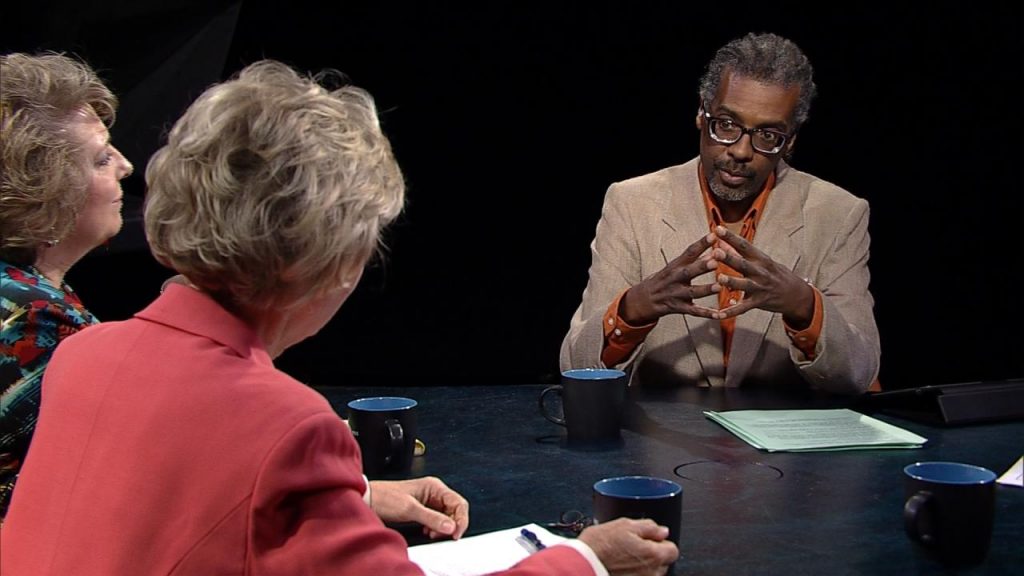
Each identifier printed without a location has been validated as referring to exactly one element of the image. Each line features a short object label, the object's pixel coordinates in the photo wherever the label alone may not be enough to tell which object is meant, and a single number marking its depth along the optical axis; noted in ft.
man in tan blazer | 8.16
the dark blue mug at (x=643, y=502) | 4.32
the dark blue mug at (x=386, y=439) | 5.74
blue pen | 4.54
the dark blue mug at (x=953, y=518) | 4.33
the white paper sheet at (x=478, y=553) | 4.38
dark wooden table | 4.48
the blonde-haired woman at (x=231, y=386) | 3.24
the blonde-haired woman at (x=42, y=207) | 5.11
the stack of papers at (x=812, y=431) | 6.07
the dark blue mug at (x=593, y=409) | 6.28
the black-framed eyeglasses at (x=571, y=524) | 4.80
